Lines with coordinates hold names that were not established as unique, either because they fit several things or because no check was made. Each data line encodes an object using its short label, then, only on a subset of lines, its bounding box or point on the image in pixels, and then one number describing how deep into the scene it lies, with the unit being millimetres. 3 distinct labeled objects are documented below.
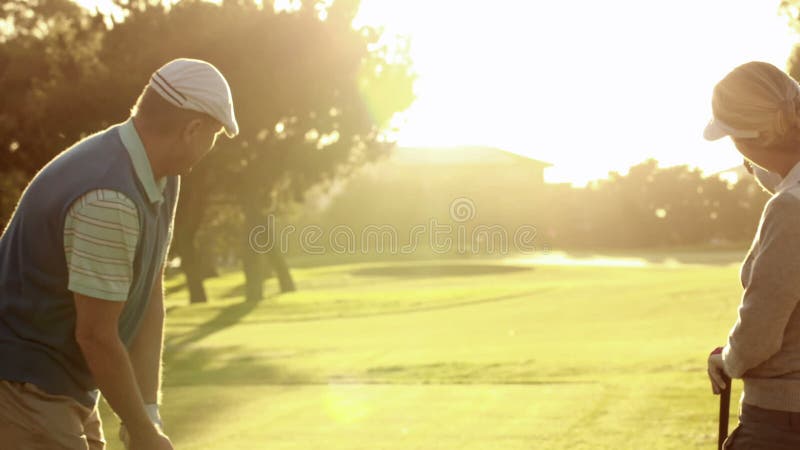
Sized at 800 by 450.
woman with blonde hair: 6883
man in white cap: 7098
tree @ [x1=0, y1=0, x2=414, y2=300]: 64937
